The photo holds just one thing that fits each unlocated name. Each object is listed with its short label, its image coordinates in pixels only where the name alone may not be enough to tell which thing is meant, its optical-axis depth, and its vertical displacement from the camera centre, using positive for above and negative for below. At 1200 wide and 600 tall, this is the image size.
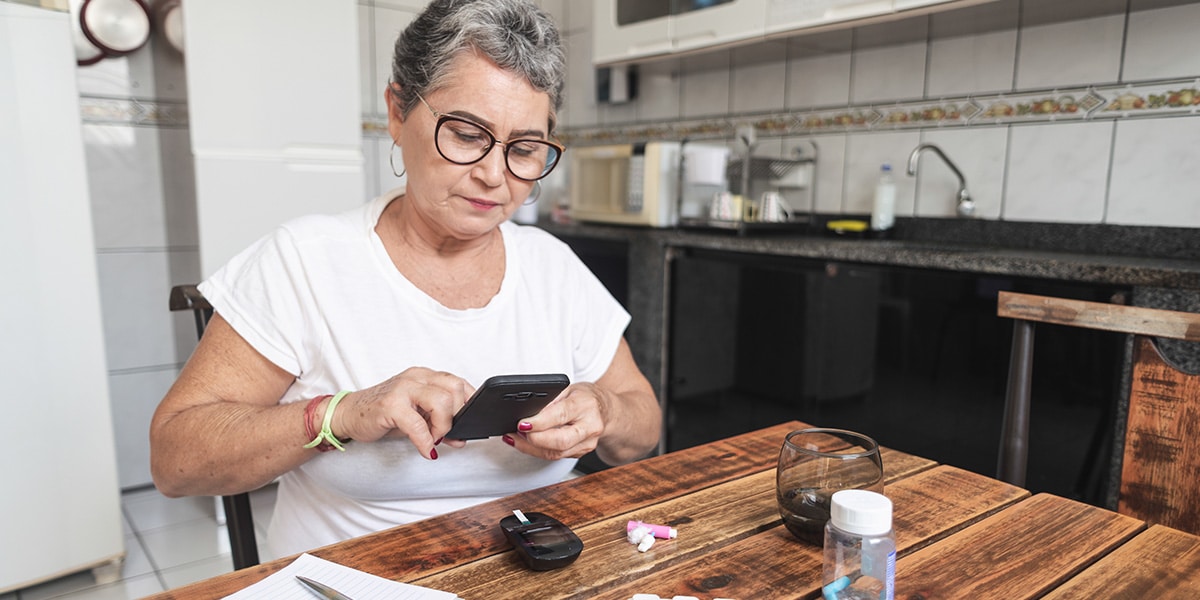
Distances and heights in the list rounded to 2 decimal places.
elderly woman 0.96 -0.19
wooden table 0.68 -0.35
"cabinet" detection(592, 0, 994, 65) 2.11 +0.57
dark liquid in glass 0.75 -0.31
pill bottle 0.60 -0.29
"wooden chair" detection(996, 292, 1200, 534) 0.99 -0.29
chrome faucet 2.26 +0.04
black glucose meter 0.69 -0.33
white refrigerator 1.92 -0.37
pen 0.63 -0.33
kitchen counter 1.52 -0.13
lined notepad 0.64 -0.34
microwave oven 2.70 +0.05
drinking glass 0.74 -0.27
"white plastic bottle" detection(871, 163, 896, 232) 2.41 -0.01
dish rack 2.48 +0.08
